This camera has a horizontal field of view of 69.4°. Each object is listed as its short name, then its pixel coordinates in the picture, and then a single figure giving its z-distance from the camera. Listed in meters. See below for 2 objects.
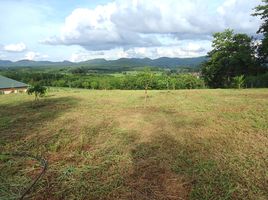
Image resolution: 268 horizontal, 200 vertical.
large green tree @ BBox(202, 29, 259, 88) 22.25
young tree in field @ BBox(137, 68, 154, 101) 10.71
